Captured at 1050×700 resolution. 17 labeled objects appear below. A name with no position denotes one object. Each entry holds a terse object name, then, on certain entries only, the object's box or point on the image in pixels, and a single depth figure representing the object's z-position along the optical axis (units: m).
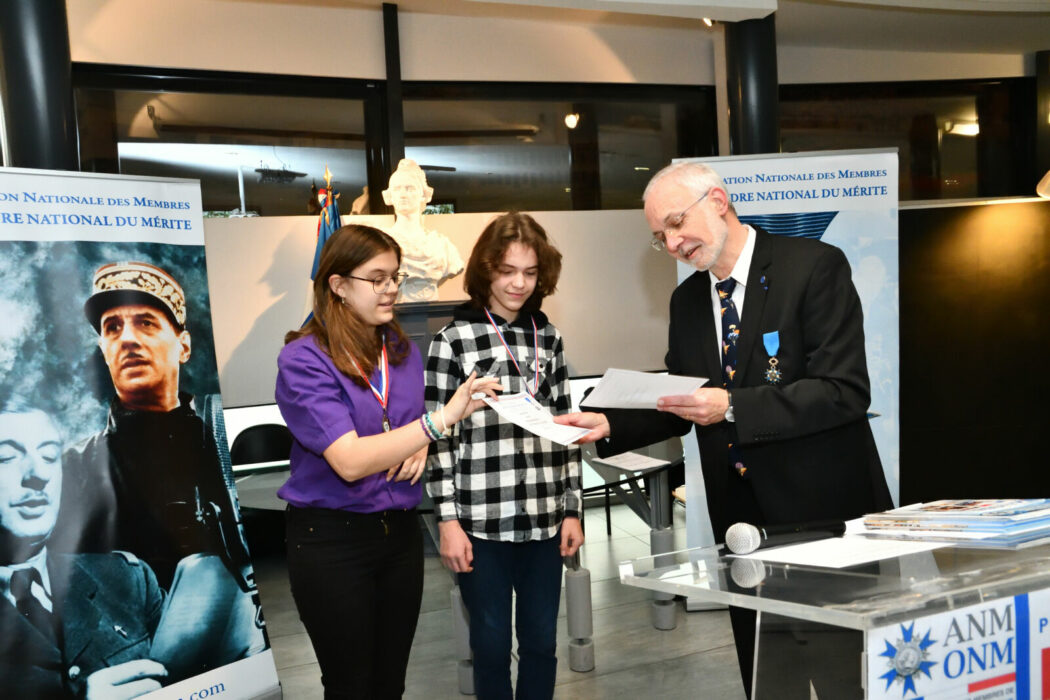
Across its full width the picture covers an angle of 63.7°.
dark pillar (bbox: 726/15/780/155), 5.07
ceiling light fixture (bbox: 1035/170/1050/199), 4.78
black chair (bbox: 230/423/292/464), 4.84
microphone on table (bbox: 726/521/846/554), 1.58
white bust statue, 4.96
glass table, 1.24
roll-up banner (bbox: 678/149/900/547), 4.11
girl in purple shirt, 2.02
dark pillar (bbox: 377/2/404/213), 5.54
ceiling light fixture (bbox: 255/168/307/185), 5.50
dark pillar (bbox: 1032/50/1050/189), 6.33
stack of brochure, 1.52
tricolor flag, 5.06
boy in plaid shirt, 2.30
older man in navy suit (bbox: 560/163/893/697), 1.98
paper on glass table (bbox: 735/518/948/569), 1.46
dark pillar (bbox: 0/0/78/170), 3.36
